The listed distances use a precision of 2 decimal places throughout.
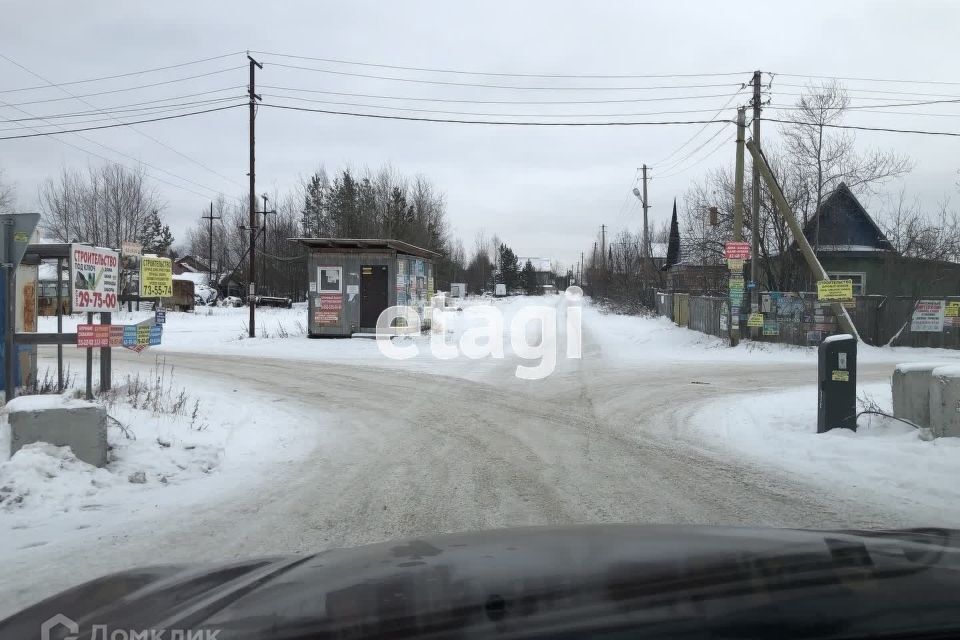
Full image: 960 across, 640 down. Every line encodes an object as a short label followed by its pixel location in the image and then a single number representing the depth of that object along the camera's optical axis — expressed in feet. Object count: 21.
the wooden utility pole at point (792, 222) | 60.59
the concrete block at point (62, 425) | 19.24
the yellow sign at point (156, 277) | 38.73
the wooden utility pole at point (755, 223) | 63.05
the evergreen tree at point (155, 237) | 191.57
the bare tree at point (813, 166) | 72.43
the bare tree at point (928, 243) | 71.56
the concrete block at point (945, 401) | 23.15
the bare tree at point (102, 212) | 146.72
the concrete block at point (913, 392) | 25.27
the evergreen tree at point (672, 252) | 190.39
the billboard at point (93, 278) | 27.68
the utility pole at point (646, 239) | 138.00
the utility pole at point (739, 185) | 63.67
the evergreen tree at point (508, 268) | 412.16
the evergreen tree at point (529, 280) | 441.68
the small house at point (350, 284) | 72.59
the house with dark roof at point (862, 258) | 69.87
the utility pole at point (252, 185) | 74.49
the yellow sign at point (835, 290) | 58.85
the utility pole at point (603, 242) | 253.28
